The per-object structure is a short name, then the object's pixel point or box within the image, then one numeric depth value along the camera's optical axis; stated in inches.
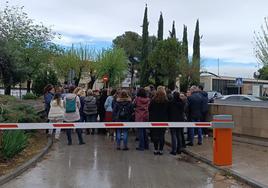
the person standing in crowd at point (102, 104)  325.3
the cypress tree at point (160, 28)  1332.0
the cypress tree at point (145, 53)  1232.6
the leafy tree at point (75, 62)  1237.2
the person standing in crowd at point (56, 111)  277.6
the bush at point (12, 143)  189.1
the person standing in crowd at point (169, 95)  247.5
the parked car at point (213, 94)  627.8
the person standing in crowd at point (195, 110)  265.0
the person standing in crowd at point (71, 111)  270.5
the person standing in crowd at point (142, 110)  252.2
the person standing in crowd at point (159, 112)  235.9
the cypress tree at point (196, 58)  1166.1
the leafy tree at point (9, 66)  386.4
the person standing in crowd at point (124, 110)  253.6
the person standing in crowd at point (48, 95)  306.2
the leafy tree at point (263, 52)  699.7
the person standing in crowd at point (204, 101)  274.3
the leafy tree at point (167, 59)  1110.4
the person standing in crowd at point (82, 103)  318.1
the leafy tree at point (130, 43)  1600.5
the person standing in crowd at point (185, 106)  249.9
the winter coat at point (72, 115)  270.3
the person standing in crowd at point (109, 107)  299.6
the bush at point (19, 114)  229.8
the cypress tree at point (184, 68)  1113.7
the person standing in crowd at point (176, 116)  239.6
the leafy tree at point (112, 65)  1254.3
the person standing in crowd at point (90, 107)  310.4
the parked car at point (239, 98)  538.7
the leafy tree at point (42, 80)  755.3
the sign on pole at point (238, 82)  605.5
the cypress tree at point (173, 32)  1341.3
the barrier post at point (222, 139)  201.5
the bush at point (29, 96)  705.4
